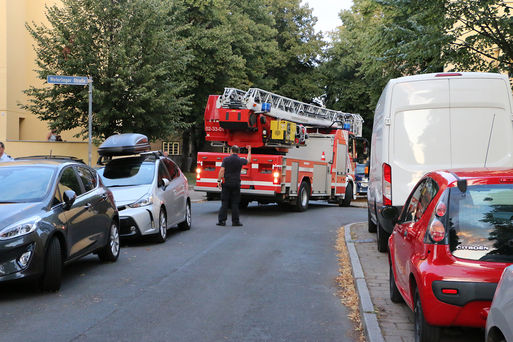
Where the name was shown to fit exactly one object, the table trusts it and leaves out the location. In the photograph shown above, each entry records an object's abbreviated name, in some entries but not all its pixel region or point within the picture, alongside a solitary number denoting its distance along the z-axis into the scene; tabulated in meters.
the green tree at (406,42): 11.15
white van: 8.77
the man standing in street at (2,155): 11.50
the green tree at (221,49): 32.69
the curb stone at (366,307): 5.12
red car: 4.24
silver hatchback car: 10.47
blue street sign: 12.96
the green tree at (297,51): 44.59
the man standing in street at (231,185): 13.91
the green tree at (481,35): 10.60
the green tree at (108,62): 22.31
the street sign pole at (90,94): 13.08
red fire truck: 16.47
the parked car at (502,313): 3.01
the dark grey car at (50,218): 6.32
